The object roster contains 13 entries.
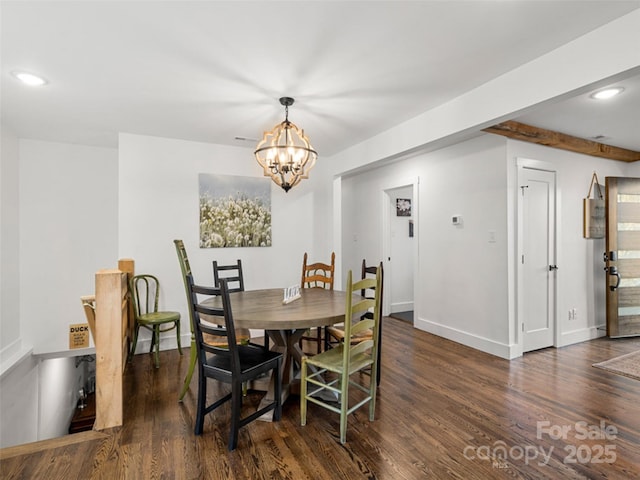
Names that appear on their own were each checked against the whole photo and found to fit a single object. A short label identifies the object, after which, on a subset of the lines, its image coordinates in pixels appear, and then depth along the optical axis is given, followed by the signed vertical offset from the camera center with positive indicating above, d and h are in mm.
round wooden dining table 2201 -506
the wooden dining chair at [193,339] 2681 -795
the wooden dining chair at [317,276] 3748 -405
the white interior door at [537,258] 3795 -229
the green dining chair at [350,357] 2123 -815
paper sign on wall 4250 -1174
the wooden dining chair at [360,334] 2789 -813
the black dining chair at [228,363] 2061 -810
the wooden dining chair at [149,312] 3559 -797
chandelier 2717 +666
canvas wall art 4215 +375
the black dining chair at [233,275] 3426 -409
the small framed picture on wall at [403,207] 5703 +540
